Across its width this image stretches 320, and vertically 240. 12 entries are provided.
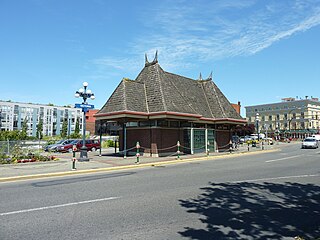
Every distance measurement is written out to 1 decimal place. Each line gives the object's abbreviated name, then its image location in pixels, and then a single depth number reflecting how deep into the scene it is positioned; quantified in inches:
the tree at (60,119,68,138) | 3526.8
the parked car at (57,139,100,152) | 1203.9
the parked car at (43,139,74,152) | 1189.4
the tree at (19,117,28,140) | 3107.5
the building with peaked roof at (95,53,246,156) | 825.2
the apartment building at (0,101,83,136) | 3287.4
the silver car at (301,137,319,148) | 1430.9
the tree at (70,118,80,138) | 3543.8
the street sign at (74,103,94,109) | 714.1
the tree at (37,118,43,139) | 3279.5
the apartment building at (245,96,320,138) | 3631.9
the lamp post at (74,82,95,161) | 705.3
